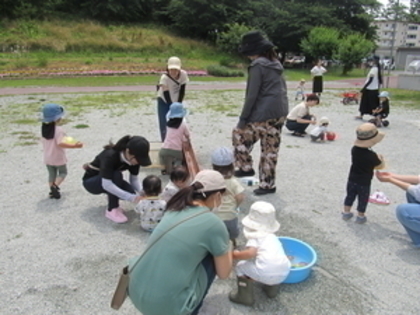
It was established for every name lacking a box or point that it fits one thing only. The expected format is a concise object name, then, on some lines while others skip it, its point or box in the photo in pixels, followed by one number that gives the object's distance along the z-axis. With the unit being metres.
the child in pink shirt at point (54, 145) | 4.39
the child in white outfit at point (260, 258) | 2.65
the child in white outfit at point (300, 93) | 14.39
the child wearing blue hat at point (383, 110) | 9.59
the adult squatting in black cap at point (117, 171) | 3.62
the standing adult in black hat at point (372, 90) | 9.56
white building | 79.94
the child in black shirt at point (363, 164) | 3.74
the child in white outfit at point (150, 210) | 3.72
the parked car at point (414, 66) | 19.19
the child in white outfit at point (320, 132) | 7.66
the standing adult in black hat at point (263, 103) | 4.28
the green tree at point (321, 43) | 32.00
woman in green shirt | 1.98
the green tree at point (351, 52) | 29.98
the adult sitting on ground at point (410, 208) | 3.49
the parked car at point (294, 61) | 38.59
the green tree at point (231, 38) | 34.84
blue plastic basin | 2.93
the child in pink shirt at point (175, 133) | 4.95
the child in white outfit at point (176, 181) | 3.70
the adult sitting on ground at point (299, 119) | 8.20
